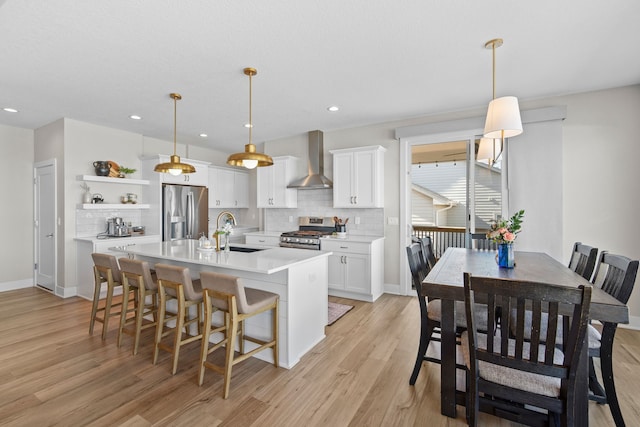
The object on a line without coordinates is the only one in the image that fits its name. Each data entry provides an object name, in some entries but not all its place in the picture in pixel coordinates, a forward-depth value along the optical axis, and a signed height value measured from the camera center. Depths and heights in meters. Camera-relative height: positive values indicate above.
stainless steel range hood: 5.00 +0.76
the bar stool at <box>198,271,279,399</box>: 2.12 -0.71
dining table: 1.47 -0.46
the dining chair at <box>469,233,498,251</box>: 3.38 -0.37
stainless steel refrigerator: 5.12 +0.00
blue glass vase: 2.23 -0.34
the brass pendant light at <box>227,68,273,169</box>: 2.69 +0.47
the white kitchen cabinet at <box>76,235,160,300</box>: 4.27 -0.64
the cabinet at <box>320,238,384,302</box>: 4.22 -0.84
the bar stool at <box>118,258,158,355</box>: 2.71 -0.69
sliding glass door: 5.09 +0.32
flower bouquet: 2.20 -0.21
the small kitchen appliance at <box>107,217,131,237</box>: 4.75 -0.27
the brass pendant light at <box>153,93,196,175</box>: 3.32 +0.49
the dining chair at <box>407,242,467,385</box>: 2.17 -0.78
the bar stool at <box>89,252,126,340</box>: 2.99 -0.66
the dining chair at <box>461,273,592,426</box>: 1.32 -0.72
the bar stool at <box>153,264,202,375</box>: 2.40 -0.69
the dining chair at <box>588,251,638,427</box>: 1.68 -0.75
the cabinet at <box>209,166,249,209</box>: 6.21 +0.50
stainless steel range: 4.65 -0.37
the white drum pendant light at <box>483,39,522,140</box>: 2.25 +0.70
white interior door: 4.61 -0.22
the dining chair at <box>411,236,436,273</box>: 2.78 -0.41
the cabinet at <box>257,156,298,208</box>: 5.39 +0.49
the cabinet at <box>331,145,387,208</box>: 4.55 +0.52
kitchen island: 2.48 -0.64
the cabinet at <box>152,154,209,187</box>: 5.09 +0.62
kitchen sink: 3.38 -0.43
